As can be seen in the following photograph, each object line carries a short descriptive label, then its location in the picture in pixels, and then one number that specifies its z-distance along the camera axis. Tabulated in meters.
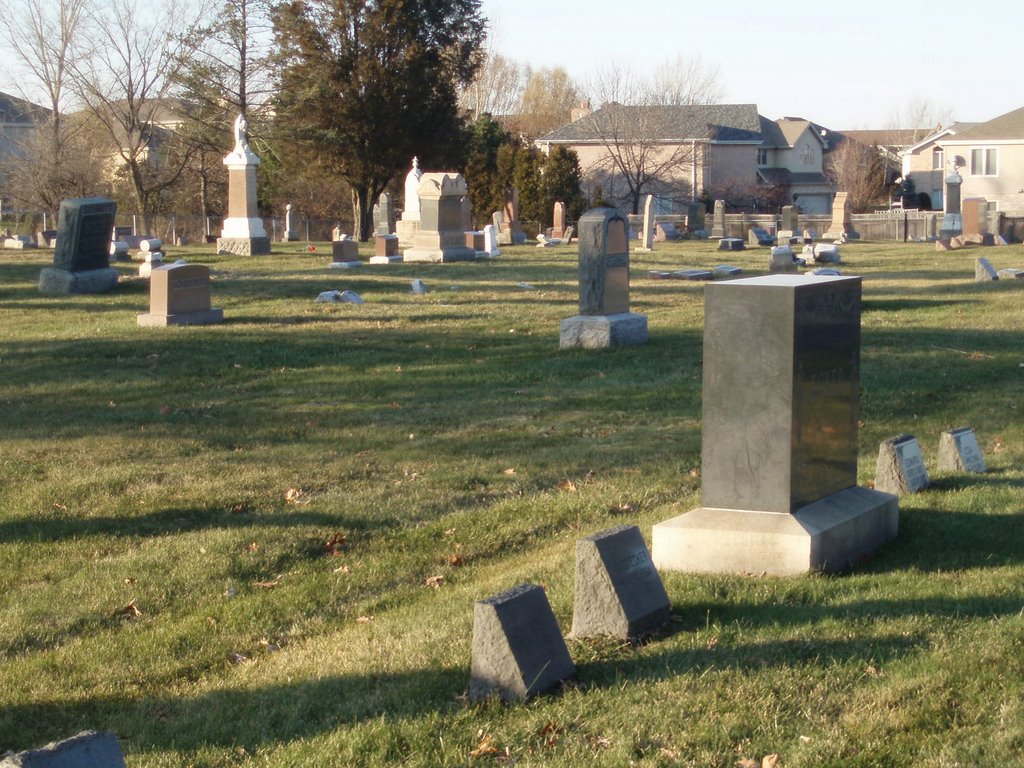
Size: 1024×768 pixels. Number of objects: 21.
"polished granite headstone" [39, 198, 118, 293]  21.25
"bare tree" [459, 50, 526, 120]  83.50
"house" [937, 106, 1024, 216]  60.69
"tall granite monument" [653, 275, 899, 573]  5.91
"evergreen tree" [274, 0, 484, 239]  43.94
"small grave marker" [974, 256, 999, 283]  24.00
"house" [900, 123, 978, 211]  78.56
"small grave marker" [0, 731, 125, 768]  3.08
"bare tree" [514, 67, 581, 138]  82.38
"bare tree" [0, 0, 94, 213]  49.59
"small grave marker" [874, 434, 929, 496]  7.45
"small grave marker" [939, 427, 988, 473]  8.07
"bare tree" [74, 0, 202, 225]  48.16
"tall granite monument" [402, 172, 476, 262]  29.67
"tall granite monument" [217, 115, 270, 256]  31.14
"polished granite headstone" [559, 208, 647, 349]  15.43
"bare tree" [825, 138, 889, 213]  69.88
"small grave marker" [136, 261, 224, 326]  17.06
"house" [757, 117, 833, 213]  72.06
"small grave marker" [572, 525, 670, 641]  5.02
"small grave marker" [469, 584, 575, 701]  4.49
